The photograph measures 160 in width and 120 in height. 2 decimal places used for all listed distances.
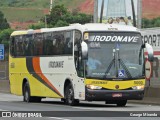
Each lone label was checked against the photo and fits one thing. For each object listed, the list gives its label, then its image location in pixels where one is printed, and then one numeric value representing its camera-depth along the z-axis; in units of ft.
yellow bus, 84.23
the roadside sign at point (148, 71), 98.41
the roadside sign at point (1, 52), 196.13
